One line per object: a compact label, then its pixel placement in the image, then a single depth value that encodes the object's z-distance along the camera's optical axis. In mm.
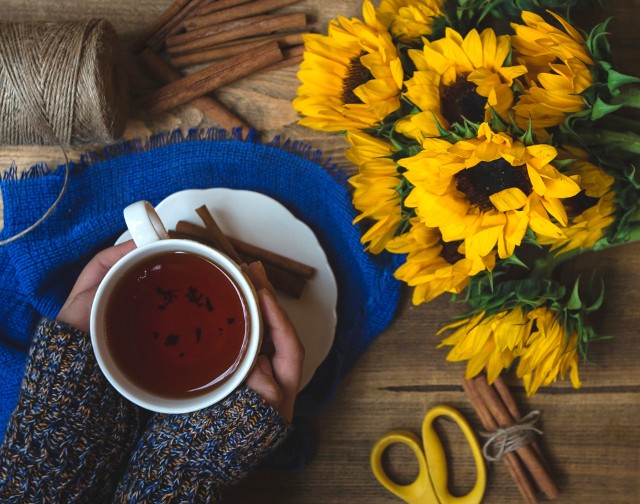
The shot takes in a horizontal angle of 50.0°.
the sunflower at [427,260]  711
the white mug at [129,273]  696
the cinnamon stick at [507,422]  861
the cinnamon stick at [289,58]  868
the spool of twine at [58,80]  780
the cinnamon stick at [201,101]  871
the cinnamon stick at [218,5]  868
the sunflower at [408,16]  691
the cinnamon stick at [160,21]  867
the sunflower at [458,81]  630
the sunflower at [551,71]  622
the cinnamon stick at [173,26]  871
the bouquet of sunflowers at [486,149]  610
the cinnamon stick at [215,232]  812
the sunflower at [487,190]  583
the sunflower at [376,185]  712
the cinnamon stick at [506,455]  866
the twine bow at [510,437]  859
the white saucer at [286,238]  833
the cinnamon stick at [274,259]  832
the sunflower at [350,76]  689
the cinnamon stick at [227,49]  871
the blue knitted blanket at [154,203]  848
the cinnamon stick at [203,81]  866
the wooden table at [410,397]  882
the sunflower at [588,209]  654
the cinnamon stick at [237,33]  867
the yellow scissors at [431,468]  865
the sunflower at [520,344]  728
